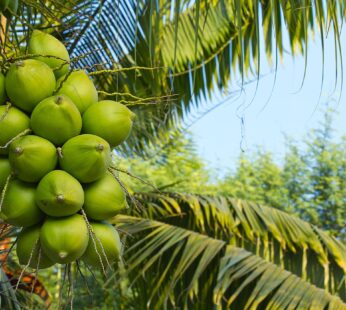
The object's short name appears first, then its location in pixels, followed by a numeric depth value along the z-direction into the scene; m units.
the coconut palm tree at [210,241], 3.58
